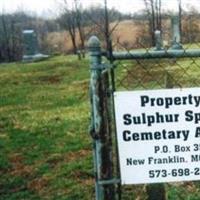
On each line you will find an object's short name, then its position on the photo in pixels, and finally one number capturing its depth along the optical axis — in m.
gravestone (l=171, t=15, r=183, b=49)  27.20
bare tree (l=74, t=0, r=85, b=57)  33.91
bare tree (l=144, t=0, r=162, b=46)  40.10
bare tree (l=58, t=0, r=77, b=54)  38.50
